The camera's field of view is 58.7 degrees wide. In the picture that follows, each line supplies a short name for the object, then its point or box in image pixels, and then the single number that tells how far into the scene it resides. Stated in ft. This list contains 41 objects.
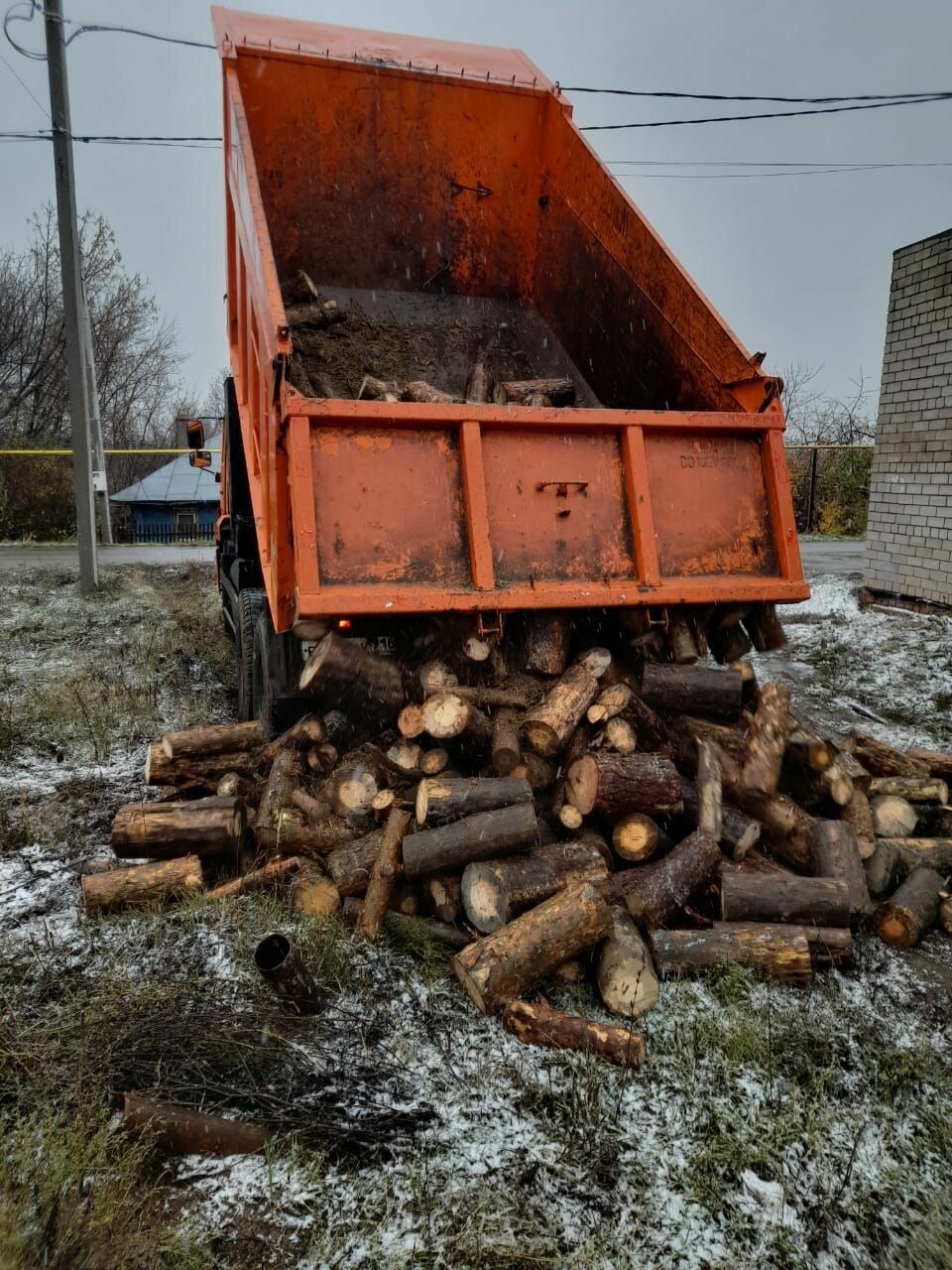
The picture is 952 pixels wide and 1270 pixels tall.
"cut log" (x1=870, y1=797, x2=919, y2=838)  12.71
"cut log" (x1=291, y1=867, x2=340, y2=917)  10.84
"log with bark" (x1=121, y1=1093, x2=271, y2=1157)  7.14
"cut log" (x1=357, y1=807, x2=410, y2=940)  10.52
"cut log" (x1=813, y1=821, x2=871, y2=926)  10.93
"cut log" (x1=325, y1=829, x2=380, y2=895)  10.97
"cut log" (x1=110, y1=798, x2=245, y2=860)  11.72
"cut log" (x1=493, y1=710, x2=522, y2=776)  11.50
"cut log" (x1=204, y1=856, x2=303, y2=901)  11.20
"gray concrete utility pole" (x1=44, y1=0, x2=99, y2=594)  32.48
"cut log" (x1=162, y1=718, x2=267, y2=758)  13.69
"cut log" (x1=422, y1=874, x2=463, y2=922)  10.54
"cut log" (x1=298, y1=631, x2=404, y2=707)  11.86
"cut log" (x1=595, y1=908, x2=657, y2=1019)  9.21
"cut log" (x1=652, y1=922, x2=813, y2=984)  9.80
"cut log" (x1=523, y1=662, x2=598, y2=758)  11.64
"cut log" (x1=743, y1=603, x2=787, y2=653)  13.35
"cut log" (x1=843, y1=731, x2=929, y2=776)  13.96
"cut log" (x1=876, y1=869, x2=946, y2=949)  10.79
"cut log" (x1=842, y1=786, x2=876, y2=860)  11.83
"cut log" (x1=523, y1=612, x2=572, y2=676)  12.48
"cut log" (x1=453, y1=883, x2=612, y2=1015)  9.11
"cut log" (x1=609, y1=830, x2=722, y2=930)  10.28
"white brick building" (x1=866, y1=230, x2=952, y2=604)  27.22
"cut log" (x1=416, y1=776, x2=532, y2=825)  10.83
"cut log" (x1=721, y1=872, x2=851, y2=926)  10.39
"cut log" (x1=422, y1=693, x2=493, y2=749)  11.46
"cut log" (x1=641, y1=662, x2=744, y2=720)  12.63
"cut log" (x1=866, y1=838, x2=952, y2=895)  11.71
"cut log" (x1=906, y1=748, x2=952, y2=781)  14.25
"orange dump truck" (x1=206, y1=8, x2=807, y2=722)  11.70
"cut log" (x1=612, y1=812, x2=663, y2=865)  11.19
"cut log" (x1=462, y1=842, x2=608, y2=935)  10.11
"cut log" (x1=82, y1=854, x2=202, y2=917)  10.91
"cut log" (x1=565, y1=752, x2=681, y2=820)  11.01
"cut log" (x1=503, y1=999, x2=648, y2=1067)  8.38
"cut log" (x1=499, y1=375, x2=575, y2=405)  16.83
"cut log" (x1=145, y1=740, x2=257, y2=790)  13.69
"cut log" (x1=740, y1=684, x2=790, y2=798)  12.05
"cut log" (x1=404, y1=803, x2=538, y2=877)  10.39
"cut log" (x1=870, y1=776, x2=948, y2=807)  13.35
